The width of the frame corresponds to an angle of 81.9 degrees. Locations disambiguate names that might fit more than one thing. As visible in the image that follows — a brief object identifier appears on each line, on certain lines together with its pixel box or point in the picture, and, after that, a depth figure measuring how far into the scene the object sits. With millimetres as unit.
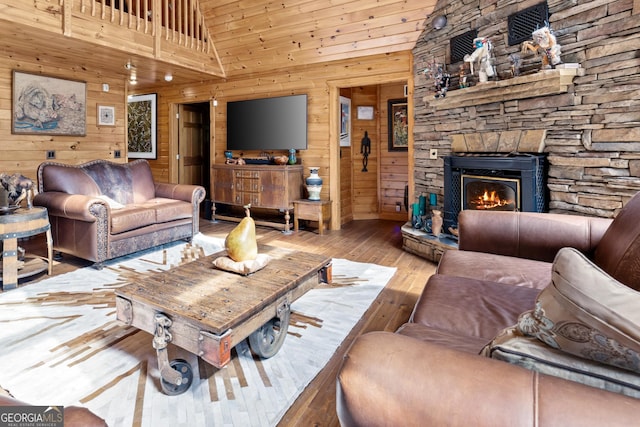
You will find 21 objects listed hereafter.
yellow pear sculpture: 2004
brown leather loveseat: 3301
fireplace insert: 3051
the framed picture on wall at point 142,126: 7051
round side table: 2768
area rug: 1509
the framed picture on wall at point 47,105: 4699
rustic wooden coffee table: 1466
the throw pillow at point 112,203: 3815
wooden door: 7038
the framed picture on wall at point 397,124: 5977
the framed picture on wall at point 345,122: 5703
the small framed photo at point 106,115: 5625
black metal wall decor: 6211
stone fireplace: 2537
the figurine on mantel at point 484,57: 3354
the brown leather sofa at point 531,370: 598
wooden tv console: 5184
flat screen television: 5449
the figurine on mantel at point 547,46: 2810
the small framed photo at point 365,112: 6164
